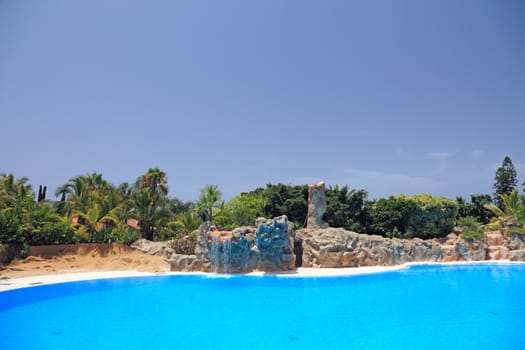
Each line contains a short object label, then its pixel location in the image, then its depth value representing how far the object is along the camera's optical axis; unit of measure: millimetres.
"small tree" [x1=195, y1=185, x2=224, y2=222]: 24859
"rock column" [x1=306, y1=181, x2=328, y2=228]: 22766
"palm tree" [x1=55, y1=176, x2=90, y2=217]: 21406
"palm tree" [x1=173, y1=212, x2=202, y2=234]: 22250
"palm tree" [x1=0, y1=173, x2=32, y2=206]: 19022
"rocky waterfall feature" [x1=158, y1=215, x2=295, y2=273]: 17469
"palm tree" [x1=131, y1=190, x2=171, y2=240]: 22844
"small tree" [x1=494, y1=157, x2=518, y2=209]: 40625
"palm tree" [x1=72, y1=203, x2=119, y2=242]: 20375
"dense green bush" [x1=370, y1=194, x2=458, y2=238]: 24859
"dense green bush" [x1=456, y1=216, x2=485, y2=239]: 23766
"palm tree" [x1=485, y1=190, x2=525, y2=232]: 23508
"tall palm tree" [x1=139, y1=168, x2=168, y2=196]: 25344
